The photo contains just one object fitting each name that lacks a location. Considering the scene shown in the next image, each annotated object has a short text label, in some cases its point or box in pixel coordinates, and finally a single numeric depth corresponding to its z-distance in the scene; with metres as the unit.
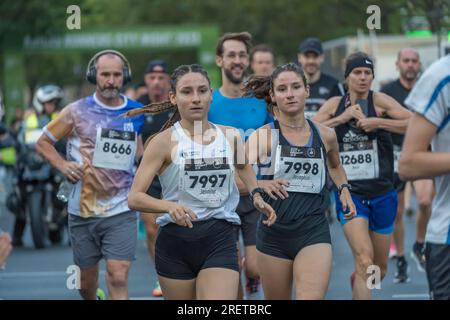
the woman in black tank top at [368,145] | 17.15
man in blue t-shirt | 17.22
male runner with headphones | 16.53
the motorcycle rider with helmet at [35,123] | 29.04
